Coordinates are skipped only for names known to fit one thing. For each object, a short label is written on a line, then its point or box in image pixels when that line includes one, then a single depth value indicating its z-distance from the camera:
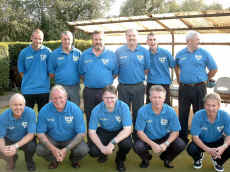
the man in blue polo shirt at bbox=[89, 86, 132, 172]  3.57
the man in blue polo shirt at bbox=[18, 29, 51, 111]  4.45
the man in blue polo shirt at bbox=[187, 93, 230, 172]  3.46
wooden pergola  5.51
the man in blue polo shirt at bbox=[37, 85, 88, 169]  3.52
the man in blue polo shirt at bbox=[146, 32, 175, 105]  4.64
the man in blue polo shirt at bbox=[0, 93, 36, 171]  3.43
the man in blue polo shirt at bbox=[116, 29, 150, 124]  4.37
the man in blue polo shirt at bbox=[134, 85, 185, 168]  3.56
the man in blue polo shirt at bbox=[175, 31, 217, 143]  4.36
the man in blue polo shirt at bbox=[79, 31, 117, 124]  4.23
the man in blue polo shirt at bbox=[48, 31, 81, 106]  4.40
